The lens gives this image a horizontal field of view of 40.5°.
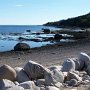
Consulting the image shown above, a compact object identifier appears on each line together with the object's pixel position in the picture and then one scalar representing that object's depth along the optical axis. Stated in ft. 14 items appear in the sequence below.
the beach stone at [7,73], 11.89
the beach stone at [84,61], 15.24
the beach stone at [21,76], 12.13
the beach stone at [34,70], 12.26
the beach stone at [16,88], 9.46
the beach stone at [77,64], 15.09
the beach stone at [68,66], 14.04
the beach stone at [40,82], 11.75
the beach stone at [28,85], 10.34
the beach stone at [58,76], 12.10
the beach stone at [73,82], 11.91
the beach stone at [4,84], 9.84
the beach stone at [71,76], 12.63
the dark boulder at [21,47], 37.27
